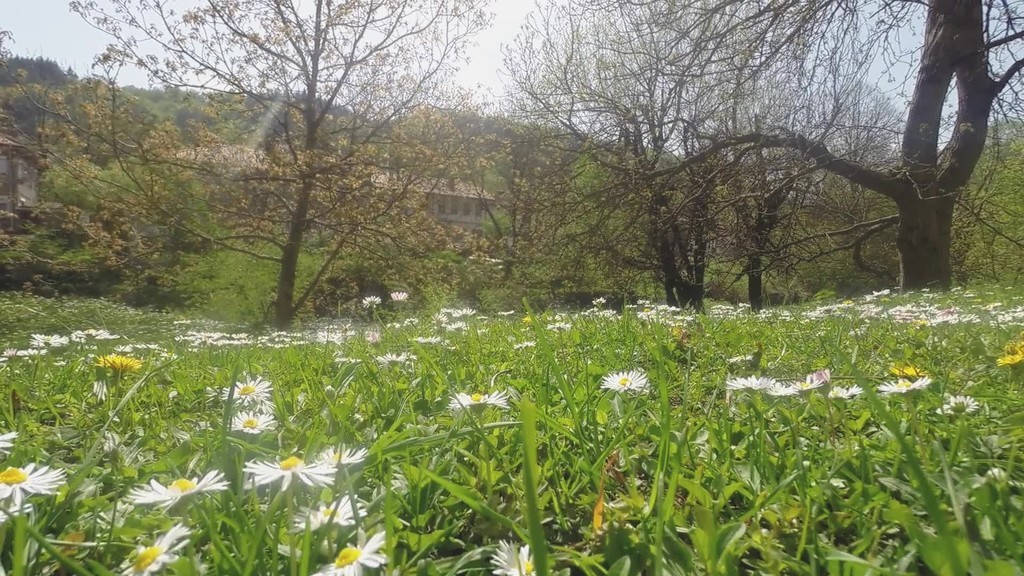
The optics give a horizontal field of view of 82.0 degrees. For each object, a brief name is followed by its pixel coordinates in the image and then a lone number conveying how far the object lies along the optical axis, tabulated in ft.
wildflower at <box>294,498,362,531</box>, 0.51
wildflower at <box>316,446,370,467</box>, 0.58
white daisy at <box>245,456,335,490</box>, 0.52
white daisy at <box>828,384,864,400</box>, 0.82
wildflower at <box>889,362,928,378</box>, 0.87
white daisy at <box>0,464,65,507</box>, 0.50
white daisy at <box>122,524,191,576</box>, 0.44
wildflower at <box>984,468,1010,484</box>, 0.56
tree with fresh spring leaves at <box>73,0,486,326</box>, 27.56
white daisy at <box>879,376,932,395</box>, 0.70
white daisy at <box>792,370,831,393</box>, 0.73
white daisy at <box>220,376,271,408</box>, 0.95
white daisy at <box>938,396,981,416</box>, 0.76
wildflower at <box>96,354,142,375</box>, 1.13
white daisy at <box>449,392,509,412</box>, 0.77
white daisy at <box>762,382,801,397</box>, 0.79
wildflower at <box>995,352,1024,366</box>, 0.92
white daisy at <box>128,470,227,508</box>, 0.51
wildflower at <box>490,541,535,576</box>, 0.45
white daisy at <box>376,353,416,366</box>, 1.21
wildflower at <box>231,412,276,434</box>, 0.77
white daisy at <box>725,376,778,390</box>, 0.81
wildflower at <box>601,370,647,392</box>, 0.87
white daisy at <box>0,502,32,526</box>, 0.47
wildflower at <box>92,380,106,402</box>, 1.06
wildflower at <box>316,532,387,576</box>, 0.44
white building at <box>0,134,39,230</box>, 51.51
